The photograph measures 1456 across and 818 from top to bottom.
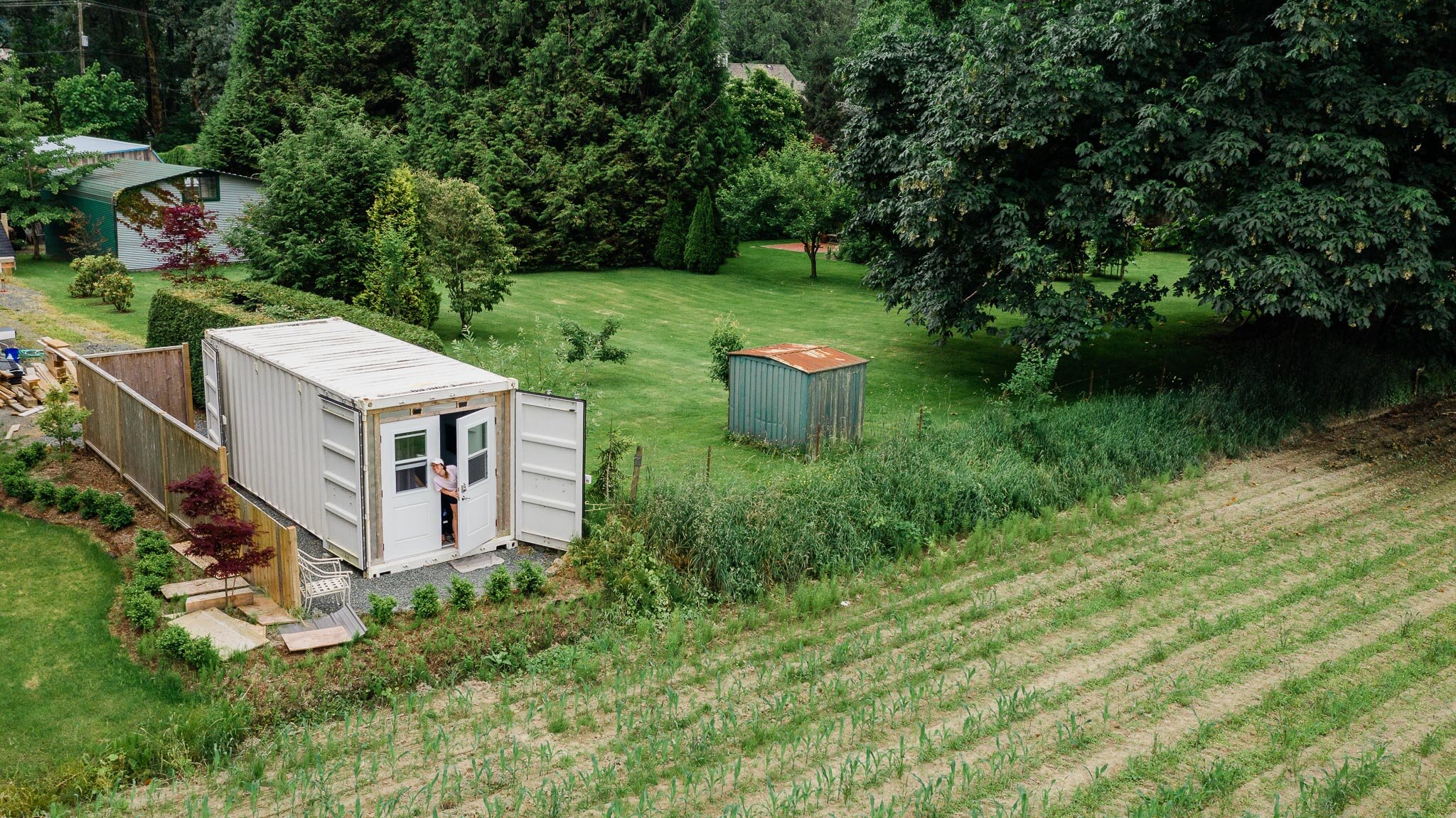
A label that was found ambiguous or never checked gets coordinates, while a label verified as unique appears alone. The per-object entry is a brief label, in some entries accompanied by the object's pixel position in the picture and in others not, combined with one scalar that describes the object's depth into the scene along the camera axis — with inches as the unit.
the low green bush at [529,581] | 490.9
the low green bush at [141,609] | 431.5
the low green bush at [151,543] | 491.2
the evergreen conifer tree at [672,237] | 1560.0
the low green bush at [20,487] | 579.5
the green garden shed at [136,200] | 1261.1
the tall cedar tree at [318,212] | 916.0
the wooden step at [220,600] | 453.1
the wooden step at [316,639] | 426.6
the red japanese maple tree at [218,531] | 444.5
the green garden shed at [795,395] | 705.6
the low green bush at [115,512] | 545.6
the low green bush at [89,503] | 559.8
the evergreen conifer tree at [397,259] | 903.1
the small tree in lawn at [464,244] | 977.5
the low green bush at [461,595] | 470.3
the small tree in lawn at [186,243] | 936.9
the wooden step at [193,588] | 460.8
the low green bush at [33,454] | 629.0
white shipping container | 499.5
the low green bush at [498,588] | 481.1
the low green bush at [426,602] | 459.2
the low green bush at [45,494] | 572.7
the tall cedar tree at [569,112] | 1489.9
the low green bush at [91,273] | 1080.2
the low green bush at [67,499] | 565.0
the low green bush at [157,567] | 470.3
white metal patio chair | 464.8
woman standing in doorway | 514.9
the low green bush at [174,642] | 403.5
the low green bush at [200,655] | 402.3
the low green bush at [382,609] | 450.9
